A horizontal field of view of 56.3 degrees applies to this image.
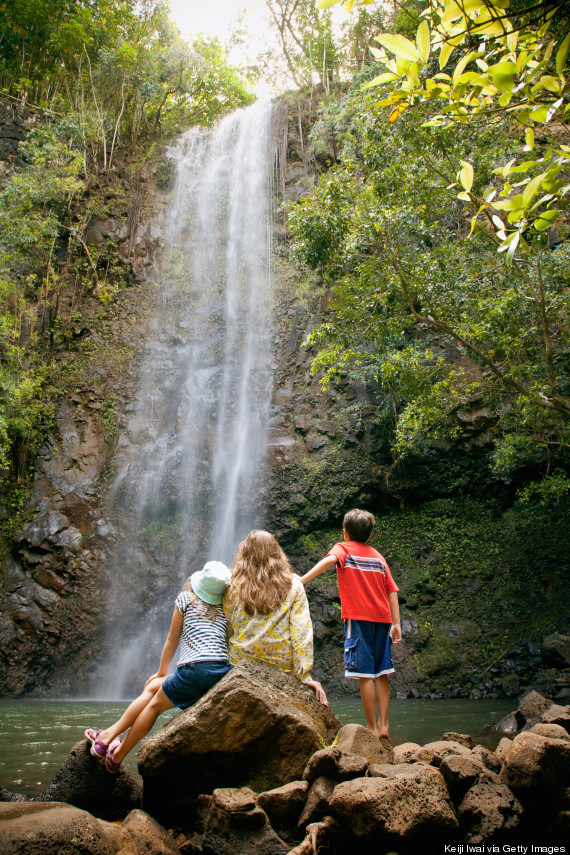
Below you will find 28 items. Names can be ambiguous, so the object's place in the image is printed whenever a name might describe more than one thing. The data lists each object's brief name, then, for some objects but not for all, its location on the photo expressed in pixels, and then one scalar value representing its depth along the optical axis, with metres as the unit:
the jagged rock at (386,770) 2.39
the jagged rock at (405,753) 2.87
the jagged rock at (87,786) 2.93
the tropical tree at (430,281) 7.64
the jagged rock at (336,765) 2.53
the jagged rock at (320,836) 2.21
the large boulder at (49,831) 1.97
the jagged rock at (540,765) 2.33
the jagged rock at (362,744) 2.82
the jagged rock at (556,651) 7.04
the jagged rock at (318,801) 2.47
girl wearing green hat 2.99
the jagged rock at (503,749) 2.71
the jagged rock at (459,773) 2.39
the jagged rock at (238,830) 2.37
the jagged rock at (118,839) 2.27
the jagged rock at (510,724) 4.91
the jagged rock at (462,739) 3.38
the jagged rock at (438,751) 2.70
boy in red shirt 3.81
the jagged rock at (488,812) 2.19
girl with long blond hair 3.34
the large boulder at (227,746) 2.88
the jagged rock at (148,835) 2.45
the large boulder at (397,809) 2.13
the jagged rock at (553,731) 2.84
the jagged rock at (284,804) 2.61
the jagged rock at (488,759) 2.71
